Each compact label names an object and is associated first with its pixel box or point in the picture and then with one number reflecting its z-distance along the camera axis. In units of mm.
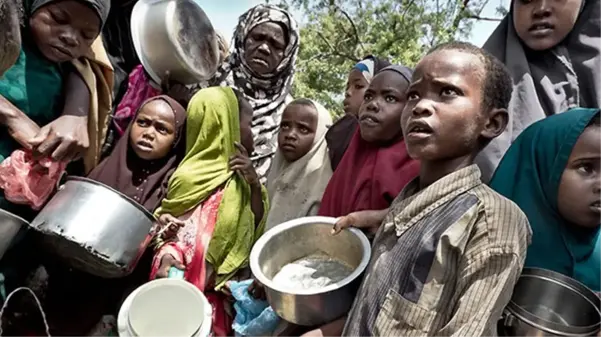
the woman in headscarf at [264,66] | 2779
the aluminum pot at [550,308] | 1259
